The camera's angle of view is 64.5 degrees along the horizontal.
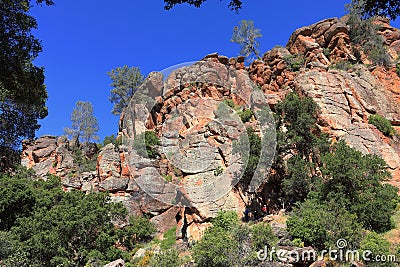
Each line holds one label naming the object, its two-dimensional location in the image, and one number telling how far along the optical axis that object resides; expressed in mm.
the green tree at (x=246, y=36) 45531
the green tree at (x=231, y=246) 13768
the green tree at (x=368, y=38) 31631
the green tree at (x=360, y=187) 16098
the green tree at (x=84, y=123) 48844
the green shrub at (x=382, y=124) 24547
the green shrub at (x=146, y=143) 31912
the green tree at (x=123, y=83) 45719
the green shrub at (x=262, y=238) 14672
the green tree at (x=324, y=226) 14227
